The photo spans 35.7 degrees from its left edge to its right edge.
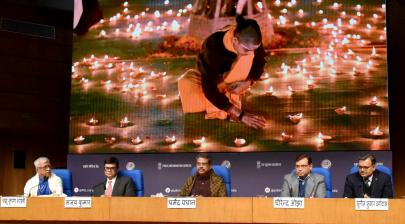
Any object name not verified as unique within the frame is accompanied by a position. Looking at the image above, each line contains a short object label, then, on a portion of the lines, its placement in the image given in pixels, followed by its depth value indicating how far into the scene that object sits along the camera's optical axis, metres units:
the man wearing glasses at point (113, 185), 5.34
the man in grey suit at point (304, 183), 4.92
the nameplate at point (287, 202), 3.82
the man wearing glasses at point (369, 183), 4.91
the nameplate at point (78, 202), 4.18
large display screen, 6.62
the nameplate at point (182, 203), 4.00
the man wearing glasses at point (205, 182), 5.27
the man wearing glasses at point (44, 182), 5.50
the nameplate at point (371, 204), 3.68
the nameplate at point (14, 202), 4.28
